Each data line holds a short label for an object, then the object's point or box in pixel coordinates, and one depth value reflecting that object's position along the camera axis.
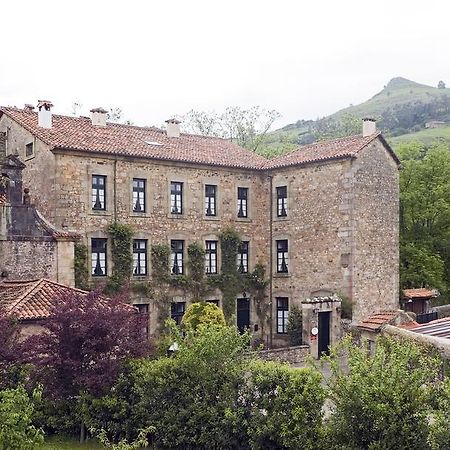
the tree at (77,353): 15.65
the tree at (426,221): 34.12
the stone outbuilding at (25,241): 22.58
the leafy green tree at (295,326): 28.92
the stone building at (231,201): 26.48
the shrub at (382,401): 12.28
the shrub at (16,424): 10.75
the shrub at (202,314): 25.88
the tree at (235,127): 49.22
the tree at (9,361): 15.52
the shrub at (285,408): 13.50
